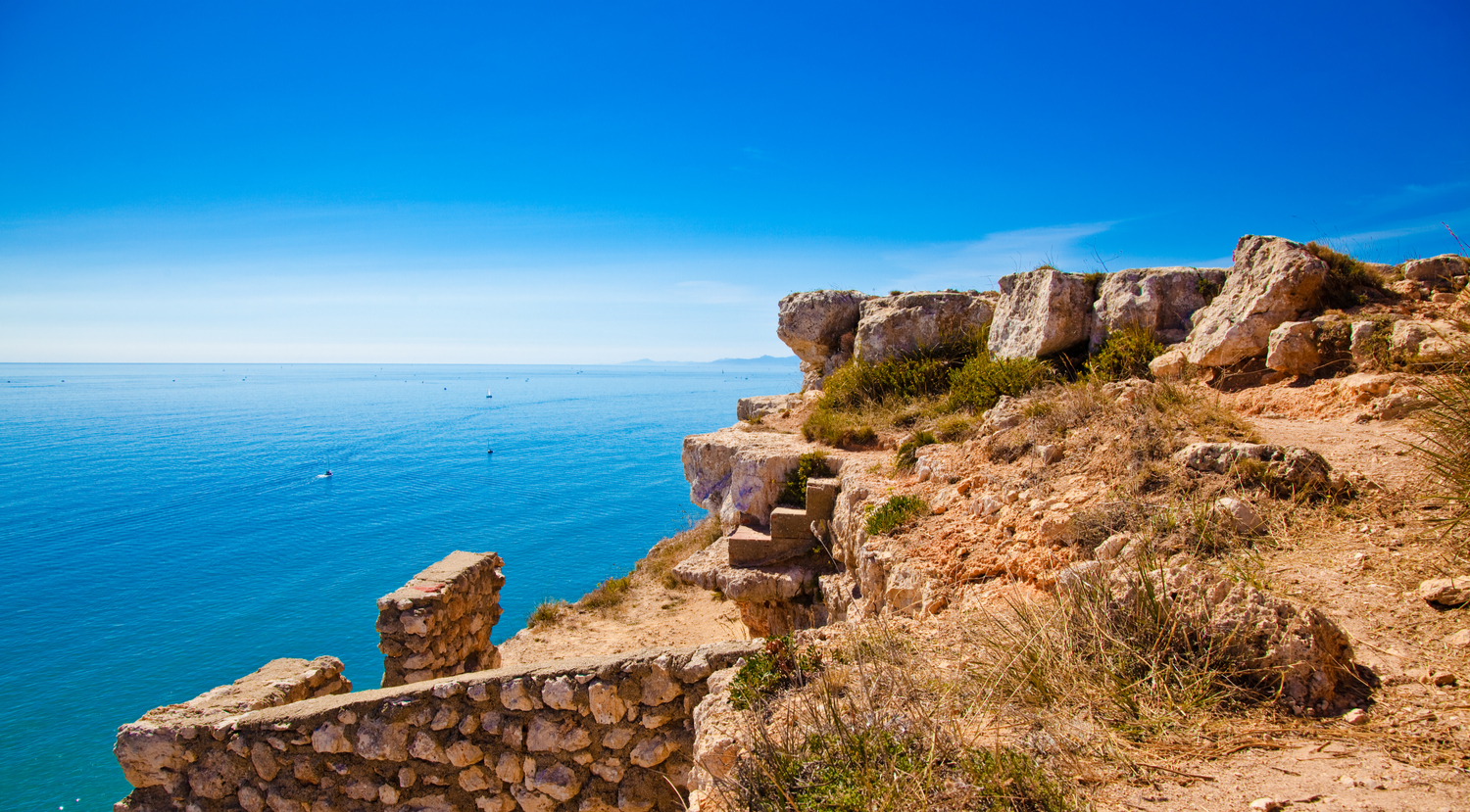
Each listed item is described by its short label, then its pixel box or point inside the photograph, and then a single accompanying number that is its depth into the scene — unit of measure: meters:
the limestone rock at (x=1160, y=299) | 9.84
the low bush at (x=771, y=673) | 4.08
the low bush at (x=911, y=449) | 8.76
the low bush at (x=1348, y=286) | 8.34
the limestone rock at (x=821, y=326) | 15.42
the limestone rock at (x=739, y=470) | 10.26
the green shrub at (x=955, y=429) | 8.97
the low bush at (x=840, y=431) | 10.93
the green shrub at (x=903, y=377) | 12.27
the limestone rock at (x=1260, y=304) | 8.28
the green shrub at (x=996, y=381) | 9.80
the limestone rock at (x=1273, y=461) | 4.87
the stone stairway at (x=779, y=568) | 9.13
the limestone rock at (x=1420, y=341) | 6.29
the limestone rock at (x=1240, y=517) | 4.62
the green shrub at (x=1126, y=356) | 9.61
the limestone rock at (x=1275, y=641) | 3.02
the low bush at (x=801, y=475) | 10.09
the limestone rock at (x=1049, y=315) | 10.72
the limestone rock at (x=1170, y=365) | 8.72
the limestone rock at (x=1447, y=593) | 3.45
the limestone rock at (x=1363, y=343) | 7.13
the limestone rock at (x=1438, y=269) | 8.36
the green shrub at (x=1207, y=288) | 9.72
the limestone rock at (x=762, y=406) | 14.89
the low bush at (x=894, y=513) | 6.96
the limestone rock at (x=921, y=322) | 13.21
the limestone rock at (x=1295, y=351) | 7.62
